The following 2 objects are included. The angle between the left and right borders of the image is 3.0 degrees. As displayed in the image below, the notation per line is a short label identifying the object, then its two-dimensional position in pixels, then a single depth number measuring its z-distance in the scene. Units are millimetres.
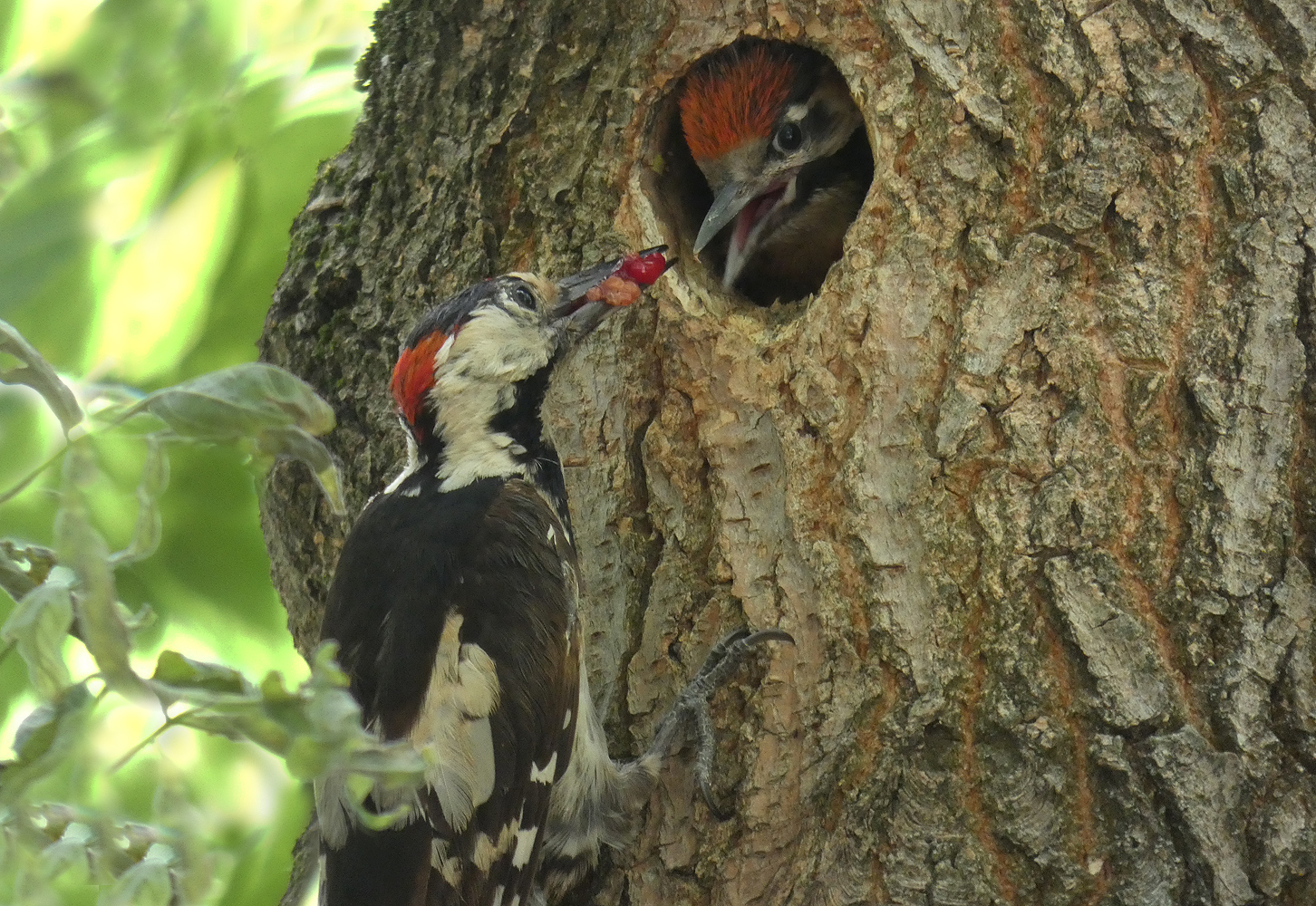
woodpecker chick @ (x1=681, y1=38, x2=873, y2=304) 5493
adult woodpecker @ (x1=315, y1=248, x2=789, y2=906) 5407
